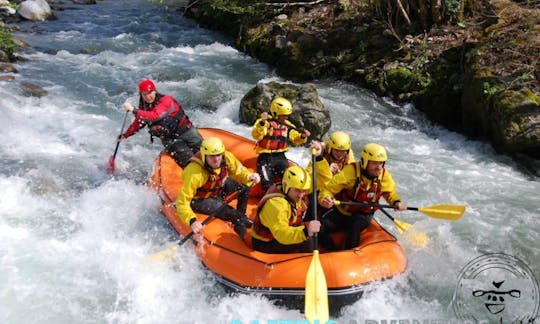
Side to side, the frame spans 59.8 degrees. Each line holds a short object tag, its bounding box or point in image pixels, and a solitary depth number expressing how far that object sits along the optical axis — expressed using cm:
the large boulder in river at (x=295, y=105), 855
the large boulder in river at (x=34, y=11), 1622
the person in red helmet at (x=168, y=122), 630
